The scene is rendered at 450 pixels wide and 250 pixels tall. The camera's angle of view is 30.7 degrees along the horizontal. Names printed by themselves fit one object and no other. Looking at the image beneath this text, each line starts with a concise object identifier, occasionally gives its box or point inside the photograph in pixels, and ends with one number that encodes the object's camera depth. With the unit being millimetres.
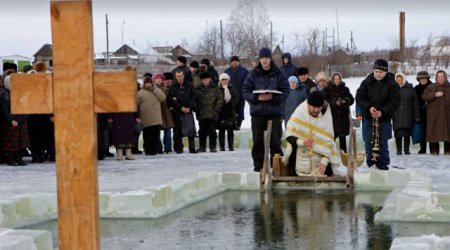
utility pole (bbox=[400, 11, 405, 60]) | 49062
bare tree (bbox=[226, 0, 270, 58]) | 59875
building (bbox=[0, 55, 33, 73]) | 44781
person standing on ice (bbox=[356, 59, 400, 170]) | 12203
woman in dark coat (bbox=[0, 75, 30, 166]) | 13370
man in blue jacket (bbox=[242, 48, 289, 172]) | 11539
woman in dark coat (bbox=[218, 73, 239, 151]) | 16297
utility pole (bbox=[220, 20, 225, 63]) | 63538
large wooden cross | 4262
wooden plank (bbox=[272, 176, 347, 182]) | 10305
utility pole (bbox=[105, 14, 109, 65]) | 59056
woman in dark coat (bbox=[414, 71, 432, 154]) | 15688
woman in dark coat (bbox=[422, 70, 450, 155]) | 15134
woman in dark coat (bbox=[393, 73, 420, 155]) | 15500
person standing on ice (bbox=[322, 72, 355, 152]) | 15070
